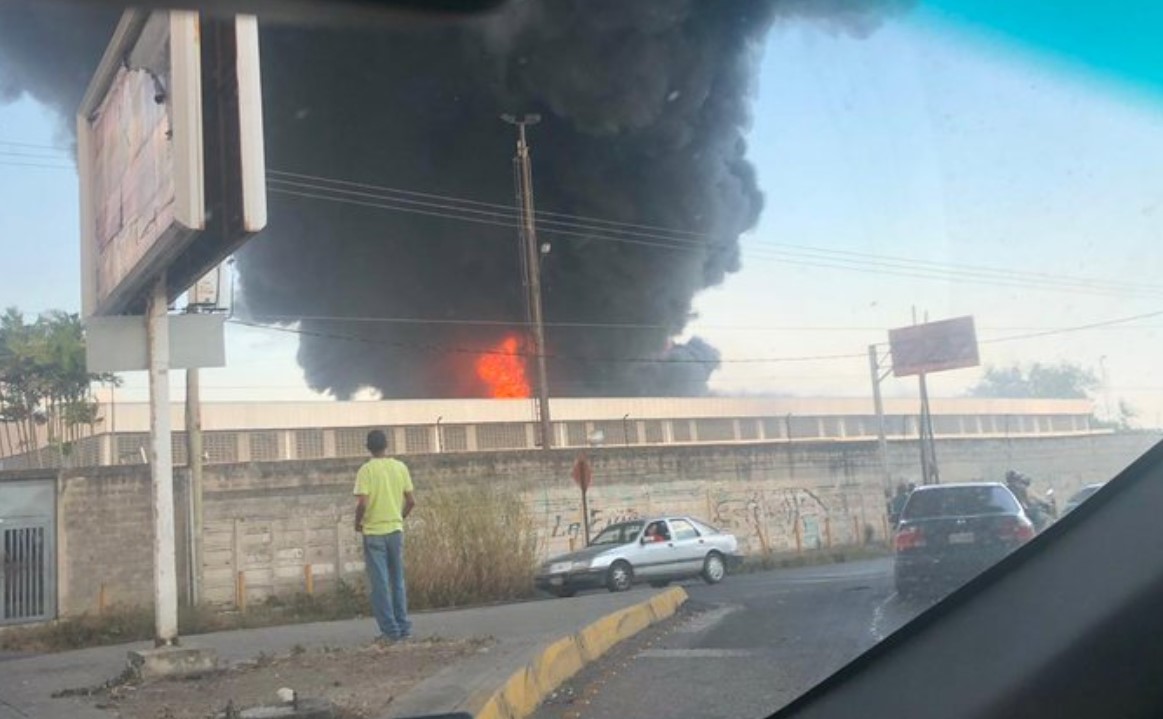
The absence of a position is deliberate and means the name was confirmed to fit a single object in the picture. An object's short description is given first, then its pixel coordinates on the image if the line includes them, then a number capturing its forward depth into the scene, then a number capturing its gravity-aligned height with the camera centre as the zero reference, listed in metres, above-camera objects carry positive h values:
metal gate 11.45 -0.22
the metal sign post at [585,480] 13.14 +0.13
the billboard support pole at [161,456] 6.54 +0.38
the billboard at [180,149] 5.87 +2.00
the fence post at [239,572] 13.59 -0.71
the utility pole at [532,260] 18.97 +4.25
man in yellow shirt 6.68 -0.10
